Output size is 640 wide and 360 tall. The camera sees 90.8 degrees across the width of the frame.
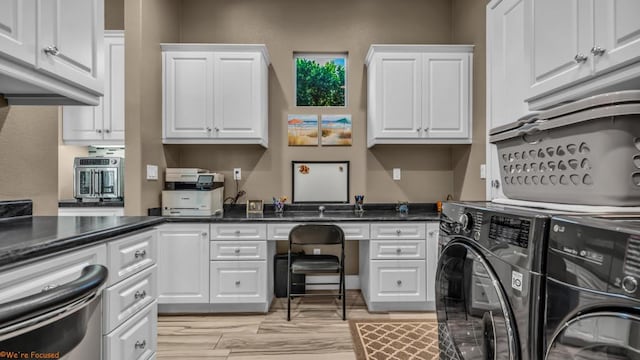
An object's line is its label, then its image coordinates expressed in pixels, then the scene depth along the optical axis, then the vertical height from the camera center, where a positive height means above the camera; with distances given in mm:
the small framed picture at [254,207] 3131 -283
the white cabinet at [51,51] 1090 +494
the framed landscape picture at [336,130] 3410 +530
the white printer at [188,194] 2795 -140
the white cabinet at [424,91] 2980 +838
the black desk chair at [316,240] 2588 -511
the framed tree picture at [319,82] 3463 +1063
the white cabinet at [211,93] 2973 +809
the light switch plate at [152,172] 2722 +53
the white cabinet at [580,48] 1185 +563
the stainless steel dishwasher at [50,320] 604 -295
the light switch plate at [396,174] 3428 +58
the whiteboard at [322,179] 3395 -1
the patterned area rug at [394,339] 2105 -1163
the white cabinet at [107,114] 2938 +611
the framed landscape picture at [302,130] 3404 +529
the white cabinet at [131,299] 1207 -515
